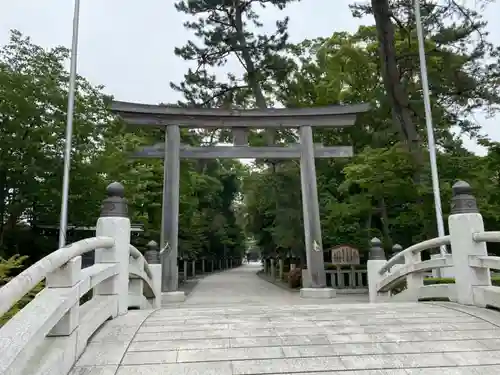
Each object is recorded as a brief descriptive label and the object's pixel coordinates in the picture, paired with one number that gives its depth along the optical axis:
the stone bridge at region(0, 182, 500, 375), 2.57
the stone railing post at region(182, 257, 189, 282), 19.55
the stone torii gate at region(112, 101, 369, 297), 11.48
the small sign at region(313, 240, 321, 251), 11.60
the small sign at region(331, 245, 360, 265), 13.30
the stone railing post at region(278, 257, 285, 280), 18.73
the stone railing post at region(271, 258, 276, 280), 21.24
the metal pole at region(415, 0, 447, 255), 9.75
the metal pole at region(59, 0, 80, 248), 9.54
